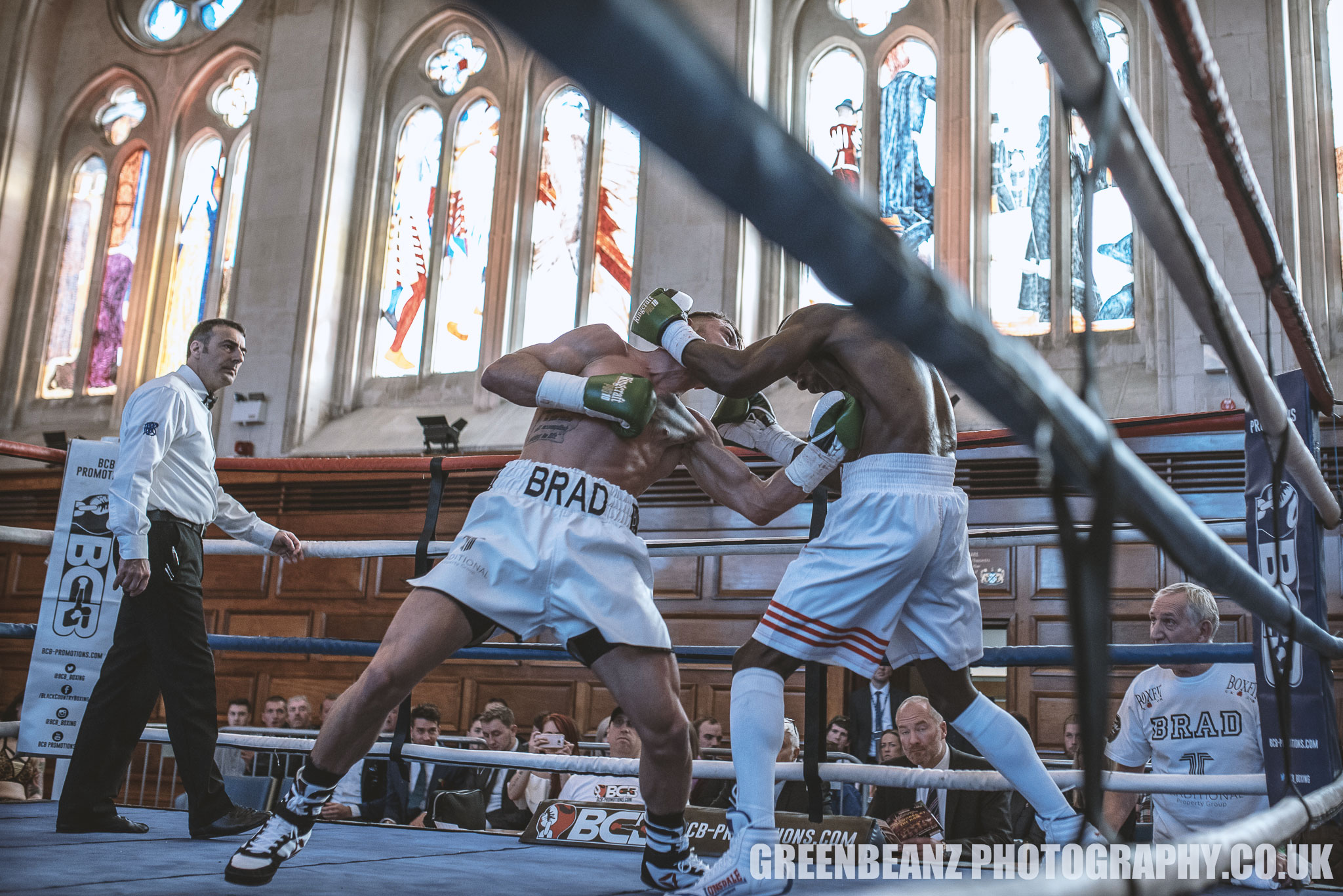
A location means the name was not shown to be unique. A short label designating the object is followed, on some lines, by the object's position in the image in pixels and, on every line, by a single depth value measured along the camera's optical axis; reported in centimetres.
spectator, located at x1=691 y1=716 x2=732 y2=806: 369
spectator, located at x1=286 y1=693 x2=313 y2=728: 623
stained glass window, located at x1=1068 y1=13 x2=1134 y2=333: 761
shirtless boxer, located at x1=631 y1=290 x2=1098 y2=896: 201
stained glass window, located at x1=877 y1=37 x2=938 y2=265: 823
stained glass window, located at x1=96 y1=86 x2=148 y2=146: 1066
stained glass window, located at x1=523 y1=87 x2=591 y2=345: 921
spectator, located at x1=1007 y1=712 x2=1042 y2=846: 382
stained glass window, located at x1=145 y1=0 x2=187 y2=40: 1067
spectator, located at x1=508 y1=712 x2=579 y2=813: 450
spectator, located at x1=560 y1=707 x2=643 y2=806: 322
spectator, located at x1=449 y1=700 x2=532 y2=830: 489
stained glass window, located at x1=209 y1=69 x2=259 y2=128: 1030
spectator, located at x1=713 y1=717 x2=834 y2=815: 341
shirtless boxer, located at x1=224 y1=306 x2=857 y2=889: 200
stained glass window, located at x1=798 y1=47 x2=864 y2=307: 850
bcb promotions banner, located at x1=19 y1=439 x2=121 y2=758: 285
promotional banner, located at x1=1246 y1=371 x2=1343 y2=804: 204
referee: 260
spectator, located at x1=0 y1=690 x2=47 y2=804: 429
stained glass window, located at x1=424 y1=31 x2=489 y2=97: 986
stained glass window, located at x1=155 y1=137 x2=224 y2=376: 1007
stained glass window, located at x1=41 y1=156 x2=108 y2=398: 1034
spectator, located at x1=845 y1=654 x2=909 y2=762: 642
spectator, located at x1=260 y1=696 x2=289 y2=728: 637
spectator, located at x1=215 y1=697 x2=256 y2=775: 616
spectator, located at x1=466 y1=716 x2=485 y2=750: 521
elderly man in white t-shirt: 284
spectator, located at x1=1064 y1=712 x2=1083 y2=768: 503
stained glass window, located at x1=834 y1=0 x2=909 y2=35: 870
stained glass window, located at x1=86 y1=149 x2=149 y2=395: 1020
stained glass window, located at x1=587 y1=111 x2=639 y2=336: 900
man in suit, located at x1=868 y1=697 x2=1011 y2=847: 345
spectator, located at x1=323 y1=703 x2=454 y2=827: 474
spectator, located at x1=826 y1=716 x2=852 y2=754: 548
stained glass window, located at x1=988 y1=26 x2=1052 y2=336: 786
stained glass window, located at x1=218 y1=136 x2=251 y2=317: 987
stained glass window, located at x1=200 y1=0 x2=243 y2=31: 1046
